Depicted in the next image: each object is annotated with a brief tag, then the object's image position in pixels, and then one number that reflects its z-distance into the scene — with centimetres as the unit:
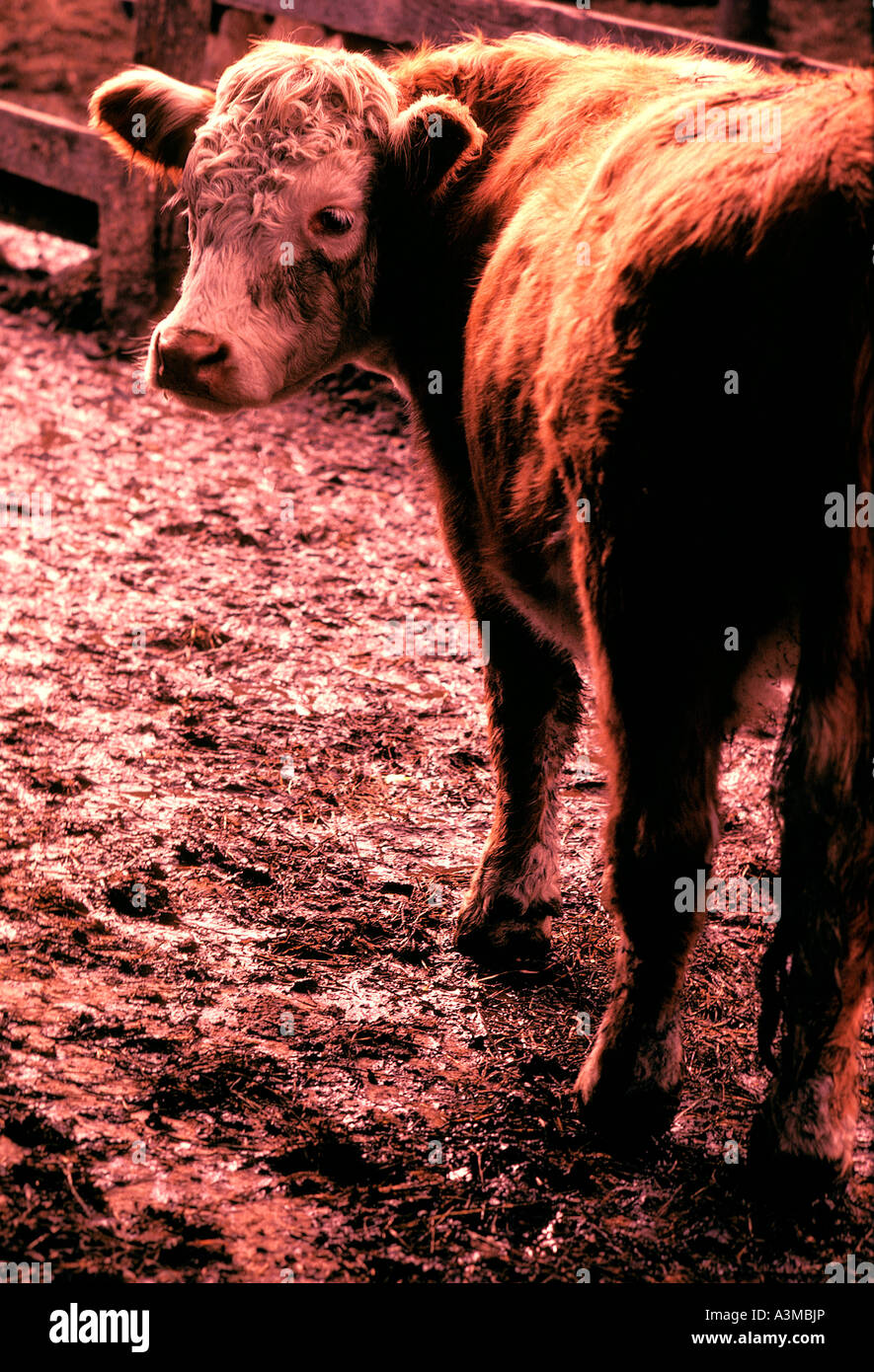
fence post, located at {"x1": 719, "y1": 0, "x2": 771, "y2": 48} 812
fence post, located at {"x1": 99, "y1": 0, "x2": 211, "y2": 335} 615
